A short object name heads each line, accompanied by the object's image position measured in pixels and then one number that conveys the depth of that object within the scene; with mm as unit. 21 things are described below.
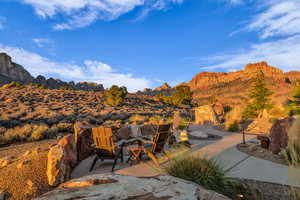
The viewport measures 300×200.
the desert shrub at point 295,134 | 3730
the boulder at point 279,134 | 4910
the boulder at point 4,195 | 2847
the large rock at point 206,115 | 14578
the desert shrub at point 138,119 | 16409
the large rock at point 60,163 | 3404
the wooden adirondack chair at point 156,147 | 4484
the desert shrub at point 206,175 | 2742
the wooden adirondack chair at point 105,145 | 4422
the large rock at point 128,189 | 1539
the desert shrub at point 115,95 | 30369
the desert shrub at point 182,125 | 11712
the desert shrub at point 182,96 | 38781
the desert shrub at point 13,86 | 34850
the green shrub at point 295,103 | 11674
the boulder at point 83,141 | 5293
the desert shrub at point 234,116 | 10740
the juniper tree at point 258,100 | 16622
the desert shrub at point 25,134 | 9476
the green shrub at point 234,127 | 10352
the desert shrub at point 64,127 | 12503
